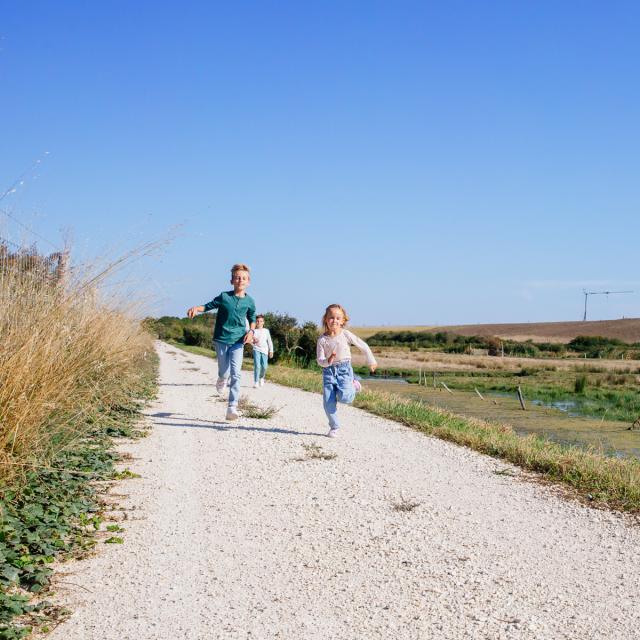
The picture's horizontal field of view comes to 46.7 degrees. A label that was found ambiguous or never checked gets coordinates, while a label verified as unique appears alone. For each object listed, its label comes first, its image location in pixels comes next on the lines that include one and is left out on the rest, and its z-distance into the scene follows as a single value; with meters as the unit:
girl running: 9.32
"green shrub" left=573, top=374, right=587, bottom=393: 32.80
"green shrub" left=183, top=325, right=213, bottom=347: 71.12
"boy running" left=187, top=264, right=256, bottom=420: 10.38
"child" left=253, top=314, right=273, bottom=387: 16.86
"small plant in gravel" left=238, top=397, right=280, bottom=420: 11.08
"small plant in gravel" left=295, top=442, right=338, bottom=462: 7.81
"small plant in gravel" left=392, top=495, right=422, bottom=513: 5.78
